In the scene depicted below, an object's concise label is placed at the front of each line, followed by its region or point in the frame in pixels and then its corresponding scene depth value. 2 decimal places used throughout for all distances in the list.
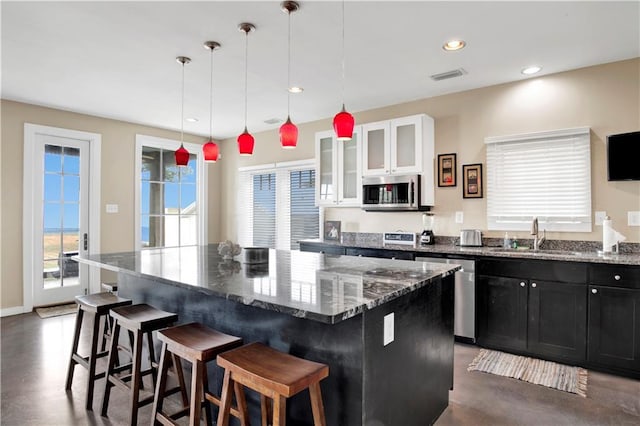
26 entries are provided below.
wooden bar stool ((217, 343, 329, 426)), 1.41
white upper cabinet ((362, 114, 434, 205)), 4.09
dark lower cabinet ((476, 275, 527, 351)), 3.24
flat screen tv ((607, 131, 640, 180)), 3.13
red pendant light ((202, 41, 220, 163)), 3.00
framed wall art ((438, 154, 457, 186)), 4.12
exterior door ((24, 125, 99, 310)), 4.63
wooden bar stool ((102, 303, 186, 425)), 2.14
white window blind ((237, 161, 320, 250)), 5.47
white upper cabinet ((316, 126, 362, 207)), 4.58
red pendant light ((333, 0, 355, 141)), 2.36
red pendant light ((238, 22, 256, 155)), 2.70
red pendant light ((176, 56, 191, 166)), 3.22
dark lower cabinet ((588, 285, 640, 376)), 2.78
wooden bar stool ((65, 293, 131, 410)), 2.42
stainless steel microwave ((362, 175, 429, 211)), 4.12
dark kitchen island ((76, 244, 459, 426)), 1.59
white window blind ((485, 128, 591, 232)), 3.43
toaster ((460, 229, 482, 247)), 3.86
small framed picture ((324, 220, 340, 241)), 5.05
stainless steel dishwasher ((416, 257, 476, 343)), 3.46
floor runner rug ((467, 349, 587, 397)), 2.74
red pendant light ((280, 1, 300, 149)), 2.42
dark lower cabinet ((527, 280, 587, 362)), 2.98
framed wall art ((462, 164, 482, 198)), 3.96
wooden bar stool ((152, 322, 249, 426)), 1.73
